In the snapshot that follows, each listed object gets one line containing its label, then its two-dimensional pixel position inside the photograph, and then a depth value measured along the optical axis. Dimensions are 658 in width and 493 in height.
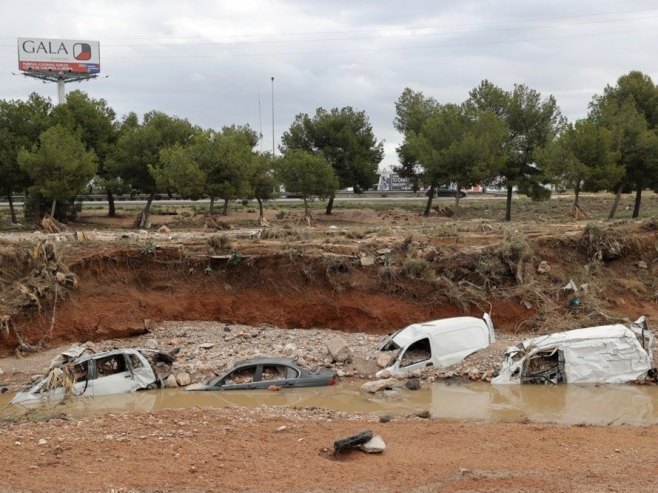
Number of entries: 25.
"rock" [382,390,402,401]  14.87
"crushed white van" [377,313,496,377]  16.31
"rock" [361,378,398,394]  15.32
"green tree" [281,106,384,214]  51.09
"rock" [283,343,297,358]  17.81
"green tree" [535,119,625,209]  38.44
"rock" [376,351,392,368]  16.77
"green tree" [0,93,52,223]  38.25
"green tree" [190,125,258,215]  37.94
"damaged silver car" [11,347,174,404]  14.28
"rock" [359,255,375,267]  22.44
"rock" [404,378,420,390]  15.37
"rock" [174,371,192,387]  15.95
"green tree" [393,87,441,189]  53.03
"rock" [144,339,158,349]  19.08
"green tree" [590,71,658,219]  40.78
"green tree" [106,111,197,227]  41.06
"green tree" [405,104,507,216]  42.66
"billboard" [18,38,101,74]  65.69
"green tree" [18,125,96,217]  35.50
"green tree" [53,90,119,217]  43.16
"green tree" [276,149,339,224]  42.56
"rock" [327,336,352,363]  17.25
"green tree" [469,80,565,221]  44.91
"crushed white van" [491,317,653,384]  15.29
